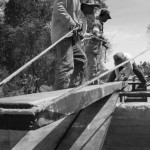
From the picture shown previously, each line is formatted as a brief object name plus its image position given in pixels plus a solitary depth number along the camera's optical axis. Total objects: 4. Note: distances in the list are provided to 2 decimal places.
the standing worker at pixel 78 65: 4.27
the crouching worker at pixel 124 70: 6.68
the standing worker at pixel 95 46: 6.53
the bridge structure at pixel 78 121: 1.36
